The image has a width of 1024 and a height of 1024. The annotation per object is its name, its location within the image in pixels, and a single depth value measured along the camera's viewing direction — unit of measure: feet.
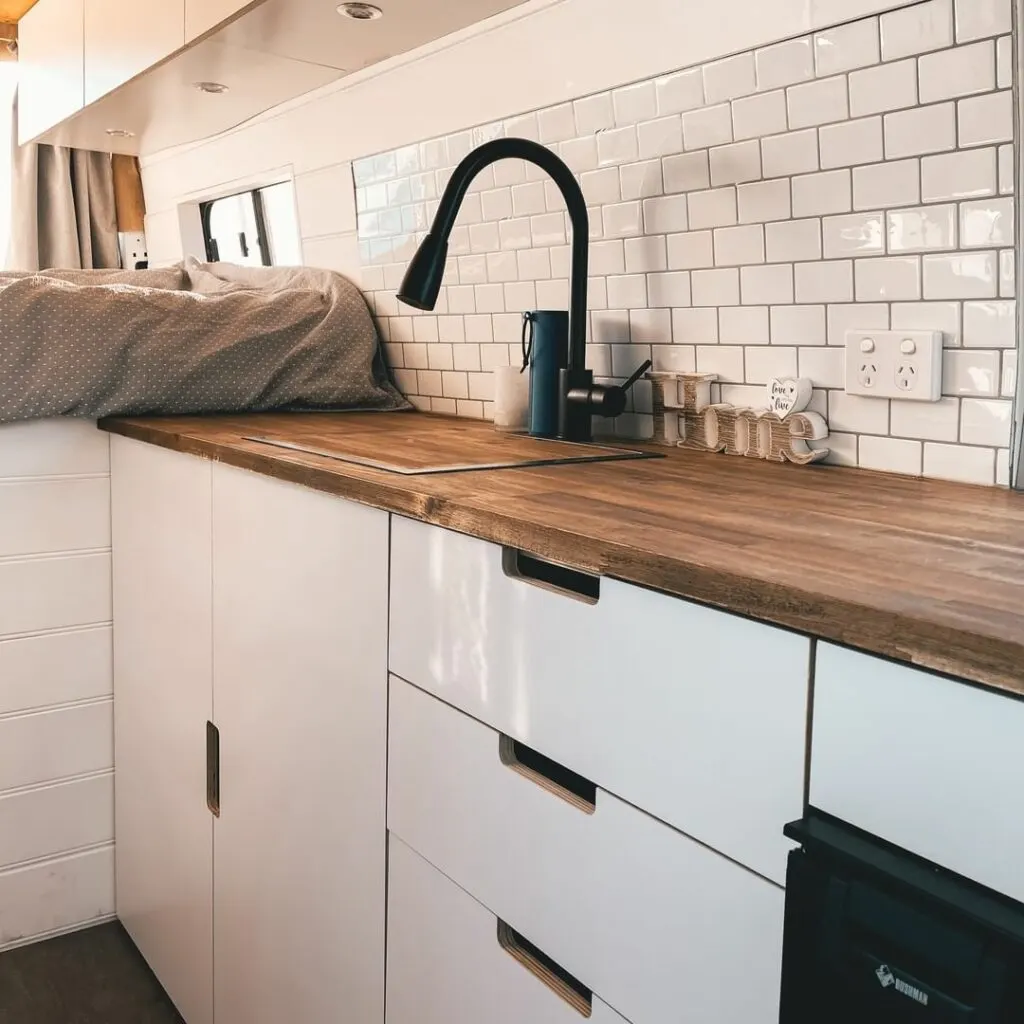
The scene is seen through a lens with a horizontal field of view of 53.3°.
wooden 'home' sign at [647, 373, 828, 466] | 4.72
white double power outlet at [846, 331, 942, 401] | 4.23
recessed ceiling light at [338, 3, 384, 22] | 6.12
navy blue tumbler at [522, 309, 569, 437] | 5.68
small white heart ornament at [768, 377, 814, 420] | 4.71
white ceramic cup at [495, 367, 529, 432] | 6.08
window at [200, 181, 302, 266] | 9.29
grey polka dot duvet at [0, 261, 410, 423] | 6.09
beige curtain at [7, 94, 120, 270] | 12.60
